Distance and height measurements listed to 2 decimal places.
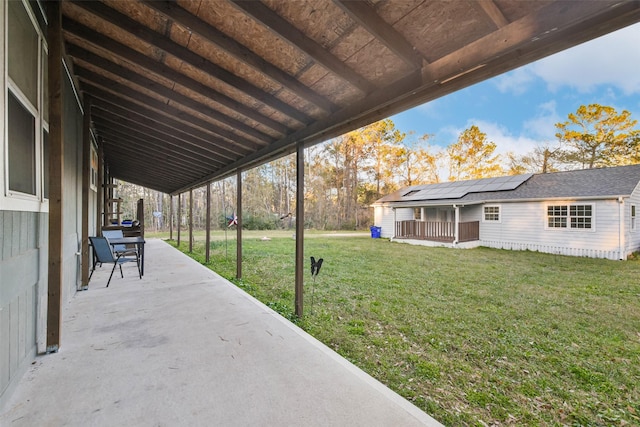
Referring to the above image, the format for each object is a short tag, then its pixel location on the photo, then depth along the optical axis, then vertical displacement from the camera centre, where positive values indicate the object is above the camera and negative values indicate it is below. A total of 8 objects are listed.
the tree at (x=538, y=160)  18.41 +3.68
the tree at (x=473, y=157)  20.61 +4.24
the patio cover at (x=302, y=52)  1.41 +1.13
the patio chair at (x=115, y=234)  6.21 -0.39
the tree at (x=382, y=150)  20.80 +4.87
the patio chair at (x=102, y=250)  4.46 -0.54
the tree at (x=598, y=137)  15.28 +4.37
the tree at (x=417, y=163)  22.03 +4.02
